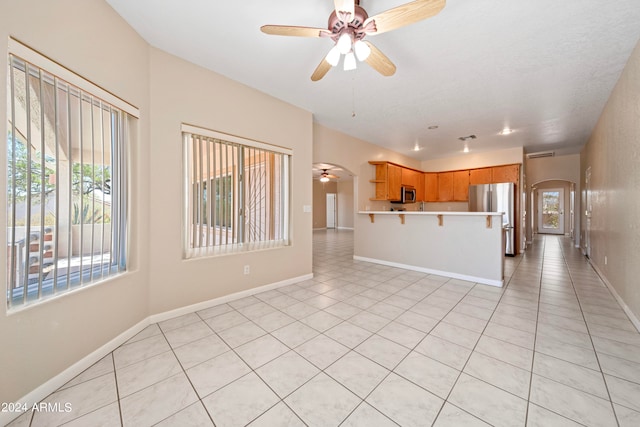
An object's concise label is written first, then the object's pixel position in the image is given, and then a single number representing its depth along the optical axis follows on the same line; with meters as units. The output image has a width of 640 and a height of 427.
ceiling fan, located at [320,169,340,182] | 8.50
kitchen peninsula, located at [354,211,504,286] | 3.69
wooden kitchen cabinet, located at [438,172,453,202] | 7.12
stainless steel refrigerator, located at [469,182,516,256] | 5.73
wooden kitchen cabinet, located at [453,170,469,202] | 6.79
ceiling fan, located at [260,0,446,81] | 1.48
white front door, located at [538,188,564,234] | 10.49
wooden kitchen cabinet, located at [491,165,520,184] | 5.94
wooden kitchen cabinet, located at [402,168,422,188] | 6.57
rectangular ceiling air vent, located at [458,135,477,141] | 5.11
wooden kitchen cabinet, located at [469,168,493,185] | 6.39
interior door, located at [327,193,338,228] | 13.09
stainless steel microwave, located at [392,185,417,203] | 6.45
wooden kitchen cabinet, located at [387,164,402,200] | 5.95
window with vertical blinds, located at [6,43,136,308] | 1.42
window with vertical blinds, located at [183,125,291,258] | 2.70
